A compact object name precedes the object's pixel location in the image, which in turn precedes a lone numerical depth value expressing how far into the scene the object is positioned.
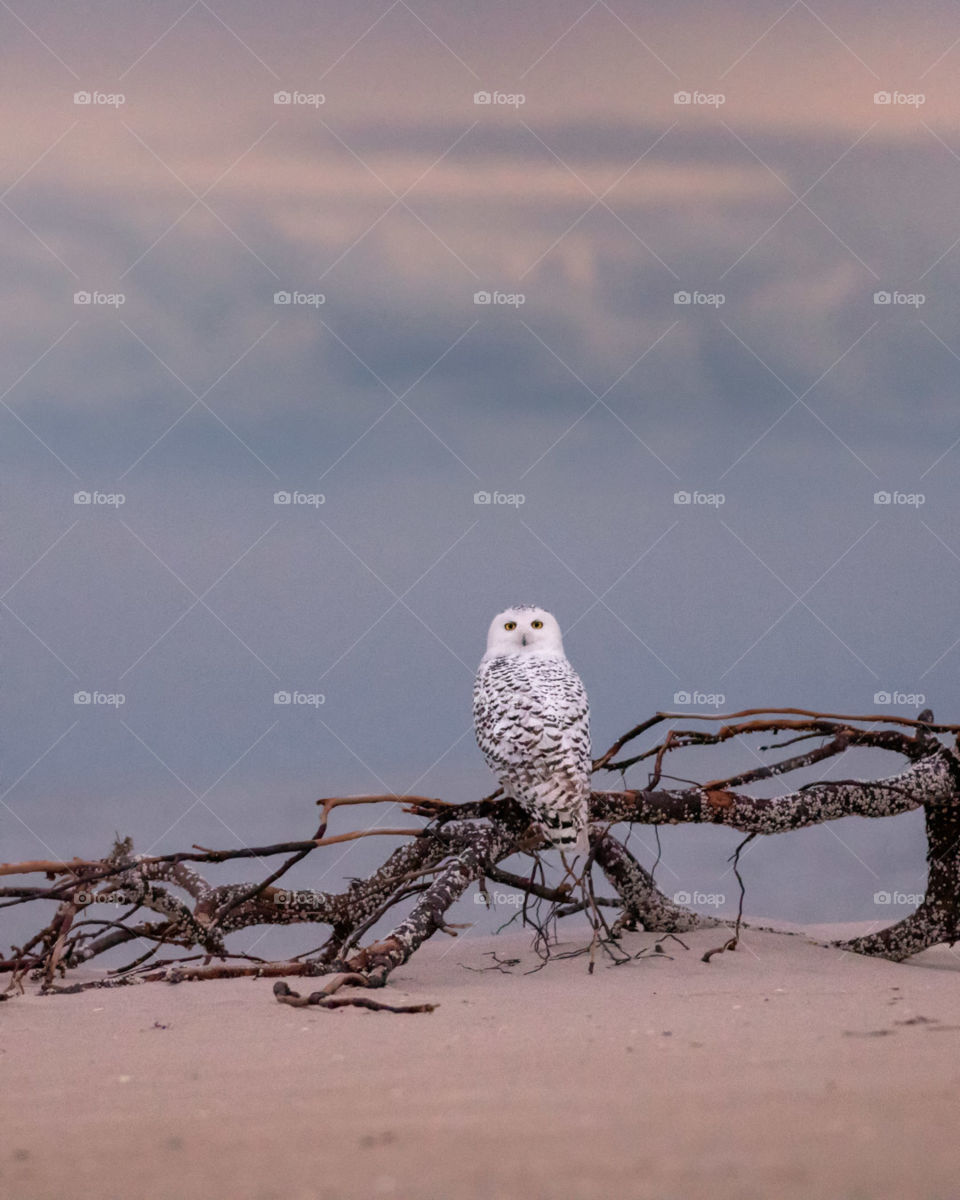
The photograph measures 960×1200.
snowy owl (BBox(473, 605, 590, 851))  9.84
